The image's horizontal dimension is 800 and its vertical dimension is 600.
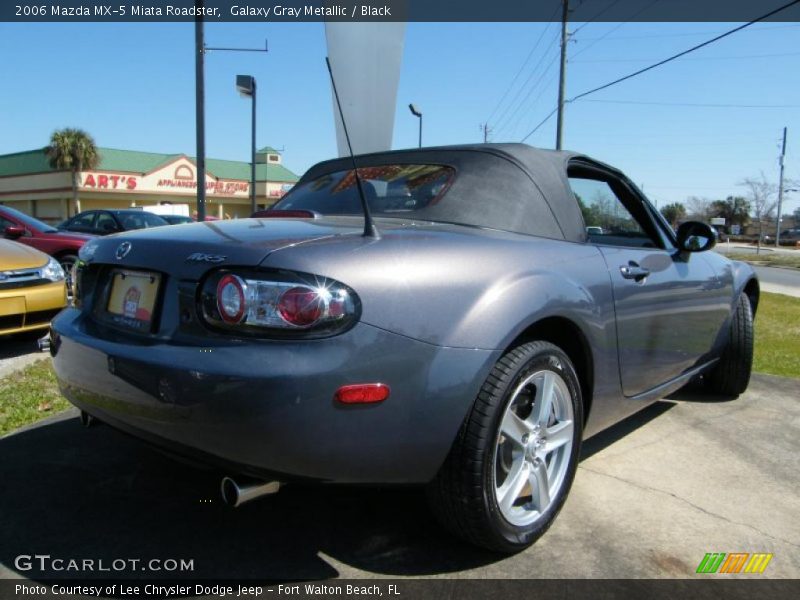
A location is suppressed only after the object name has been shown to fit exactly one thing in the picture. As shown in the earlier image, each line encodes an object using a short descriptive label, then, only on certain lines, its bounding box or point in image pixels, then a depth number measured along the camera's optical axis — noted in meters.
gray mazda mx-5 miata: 1.79
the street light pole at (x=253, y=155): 17.67
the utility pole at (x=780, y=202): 59.22
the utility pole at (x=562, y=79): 24.73
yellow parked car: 4.99
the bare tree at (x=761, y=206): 62.47
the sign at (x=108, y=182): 43.22
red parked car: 8.57
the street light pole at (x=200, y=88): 9.59
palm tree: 42.59
